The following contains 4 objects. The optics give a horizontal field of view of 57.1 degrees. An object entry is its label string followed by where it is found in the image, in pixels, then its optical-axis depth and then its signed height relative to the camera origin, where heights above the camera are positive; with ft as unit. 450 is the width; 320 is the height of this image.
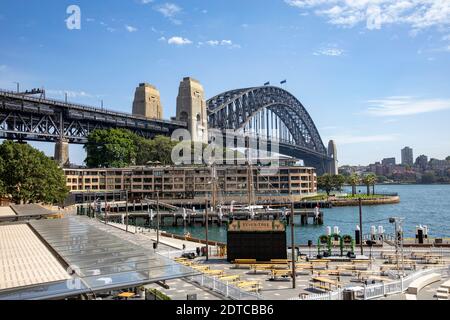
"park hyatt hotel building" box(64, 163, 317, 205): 384.27 -5.74
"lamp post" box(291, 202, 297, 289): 74.69 -19.28
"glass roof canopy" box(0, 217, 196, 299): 42.60 -11.60
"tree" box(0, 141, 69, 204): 218.18 +1.55
